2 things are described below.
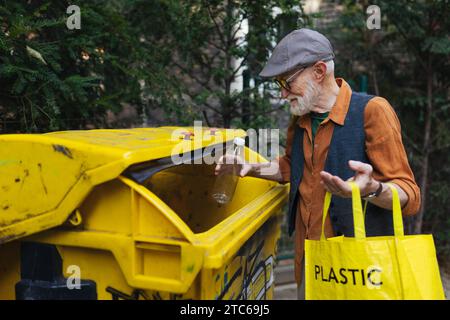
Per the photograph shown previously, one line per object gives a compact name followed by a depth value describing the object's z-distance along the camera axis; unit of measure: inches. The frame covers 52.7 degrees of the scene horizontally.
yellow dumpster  65.8
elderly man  79.7
